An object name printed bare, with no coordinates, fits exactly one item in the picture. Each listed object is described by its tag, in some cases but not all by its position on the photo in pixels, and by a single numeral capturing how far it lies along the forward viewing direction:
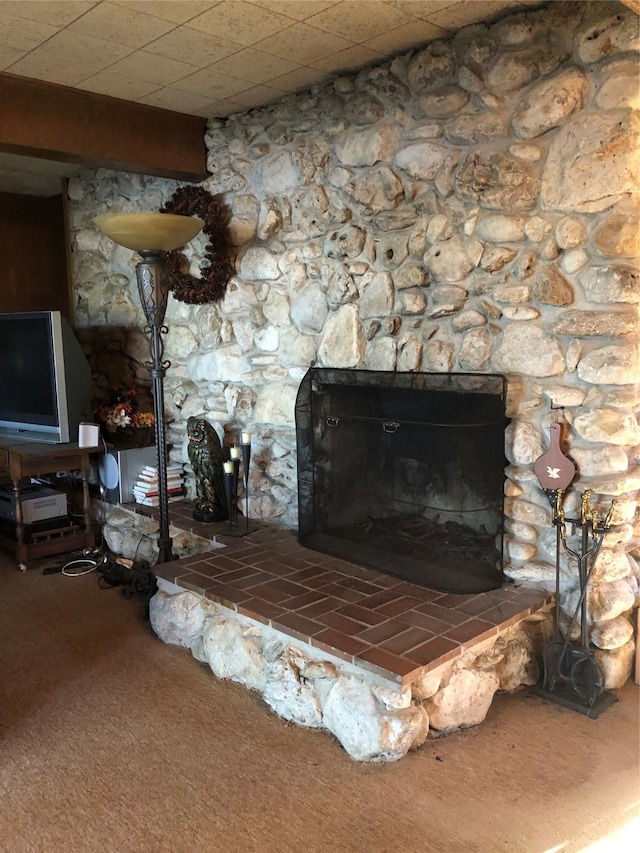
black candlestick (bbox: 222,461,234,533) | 3.01
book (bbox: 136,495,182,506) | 3.59
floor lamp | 2.68
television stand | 3.47
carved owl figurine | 3.24
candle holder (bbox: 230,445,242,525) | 3.04
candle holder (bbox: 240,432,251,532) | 3.08
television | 3.59
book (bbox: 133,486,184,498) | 3.57
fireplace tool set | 2.20
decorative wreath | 3.27
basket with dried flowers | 3.82
